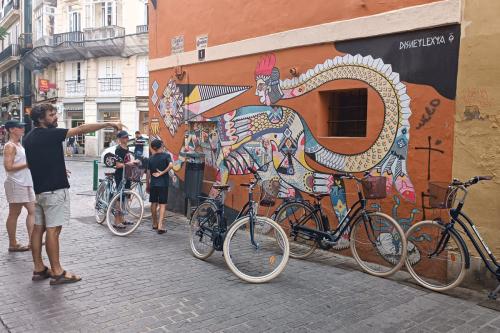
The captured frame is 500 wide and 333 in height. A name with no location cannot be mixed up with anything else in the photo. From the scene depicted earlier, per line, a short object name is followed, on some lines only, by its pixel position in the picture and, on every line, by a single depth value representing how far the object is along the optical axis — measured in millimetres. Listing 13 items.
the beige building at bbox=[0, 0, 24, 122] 41750
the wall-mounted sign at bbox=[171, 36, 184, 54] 9512
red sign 33312
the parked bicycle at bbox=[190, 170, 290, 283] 5395
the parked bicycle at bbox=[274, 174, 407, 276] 5453
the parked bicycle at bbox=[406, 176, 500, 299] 4820
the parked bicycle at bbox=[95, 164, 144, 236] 7555
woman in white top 6121
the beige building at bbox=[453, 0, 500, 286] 4887
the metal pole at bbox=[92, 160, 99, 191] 12836
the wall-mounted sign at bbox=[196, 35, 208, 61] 8820
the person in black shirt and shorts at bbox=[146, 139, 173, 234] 7949
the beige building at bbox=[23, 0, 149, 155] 31172
